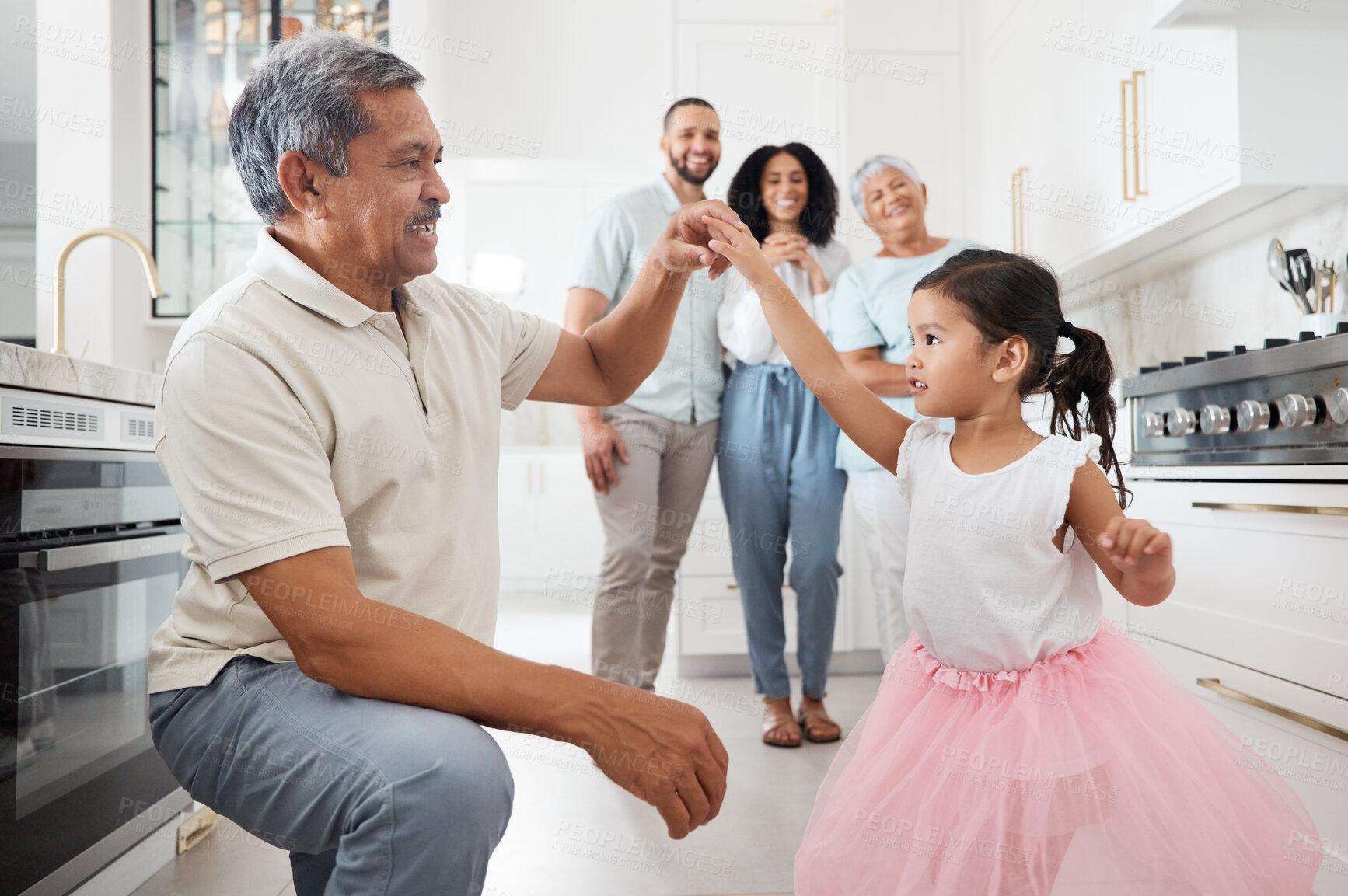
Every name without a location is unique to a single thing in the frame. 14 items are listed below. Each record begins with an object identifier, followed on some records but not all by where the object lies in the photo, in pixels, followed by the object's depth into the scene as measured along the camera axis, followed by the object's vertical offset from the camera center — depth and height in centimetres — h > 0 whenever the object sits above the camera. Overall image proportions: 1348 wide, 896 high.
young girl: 112 -28
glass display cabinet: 325 +106
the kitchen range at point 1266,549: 148 -16
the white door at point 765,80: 346 +132
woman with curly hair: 252 +0
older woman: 230 +31
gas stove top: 149 +8
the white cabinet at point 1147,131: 198 +76
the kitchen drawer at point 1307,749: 147 -47
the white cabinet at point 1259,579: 149 -21
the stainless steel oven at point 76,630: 138 -27
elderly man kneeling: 85 -8
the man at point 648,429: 248 +8
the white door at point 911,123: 348 +117
